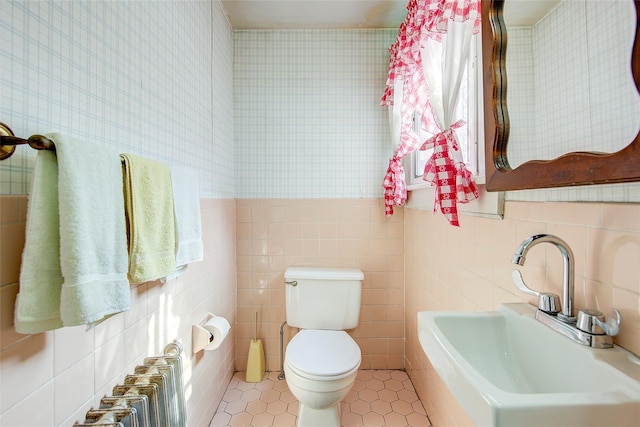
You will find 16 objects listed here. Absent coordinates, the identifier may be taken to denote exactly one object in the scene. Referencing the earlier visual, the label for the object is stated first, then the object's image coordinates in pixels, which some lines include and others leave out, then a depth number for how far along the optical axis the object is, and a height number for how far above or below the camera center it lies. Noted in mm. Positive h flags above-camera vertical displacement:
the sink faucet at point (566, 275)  730 -140
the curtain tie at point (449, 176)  1204 +162
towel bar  612 +153
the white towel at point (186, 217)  1142 +3
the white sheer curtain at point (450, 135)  1209 +338
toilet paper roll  1557 -578
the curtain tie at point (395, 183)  1938 +209
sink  520 -326
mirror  562 +159
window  1210 +428
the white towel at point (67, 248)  623 -61
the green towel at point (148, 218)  847 +0
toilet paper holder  1503 -584
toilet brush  2088 -981
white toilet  1452 -695
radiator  825 -524
